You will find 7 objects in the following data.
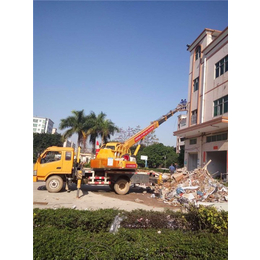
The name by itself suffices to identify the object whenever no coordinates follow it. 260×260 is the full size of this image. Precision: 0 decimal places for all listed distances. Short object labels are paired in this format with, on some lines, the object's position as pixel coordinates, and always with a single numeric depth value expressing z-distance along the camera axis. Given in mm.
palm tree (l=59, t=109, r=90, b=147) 25719
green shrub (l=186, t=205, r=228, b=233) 3803
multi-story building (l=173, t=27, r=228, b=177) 15234
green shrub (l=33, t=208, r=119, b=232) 4168
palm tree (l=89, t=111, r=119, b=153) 26484
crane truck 10297
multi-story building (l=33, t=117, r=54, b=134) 67138
